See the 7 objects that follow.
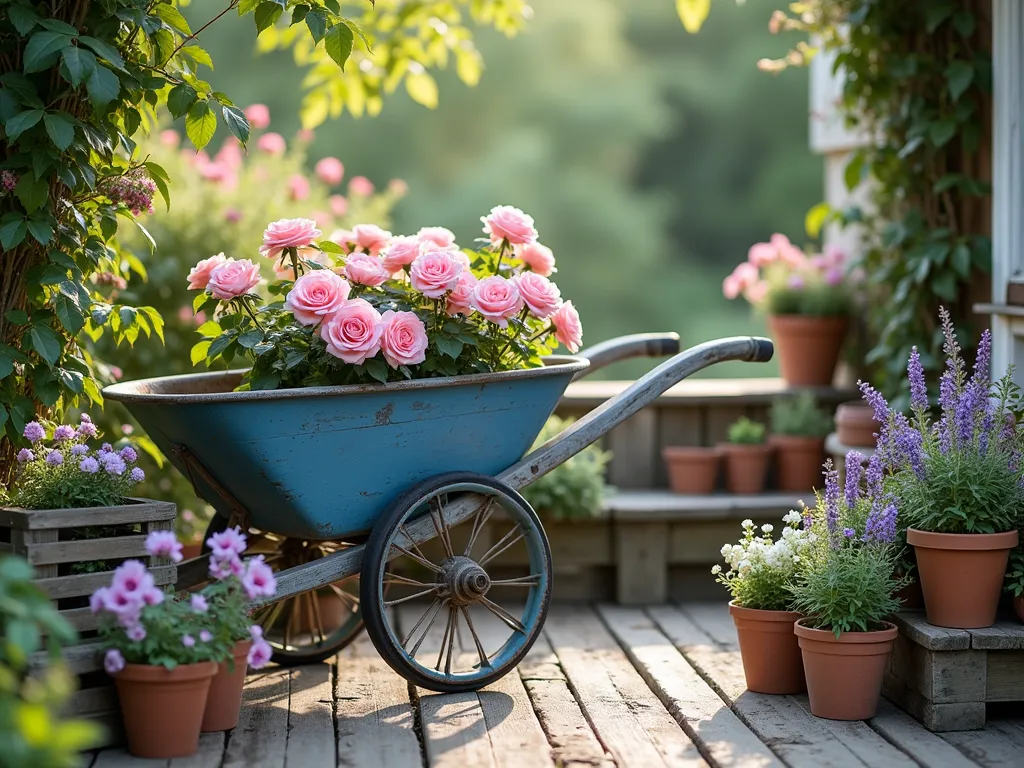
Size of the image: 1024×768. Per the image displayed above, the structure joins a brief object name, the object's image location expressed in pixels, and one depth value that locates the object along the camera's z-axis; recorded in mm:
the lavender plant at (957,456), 2648
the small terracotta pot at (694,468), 4191
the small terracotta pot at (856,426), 3830
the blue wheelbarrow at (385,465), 2543
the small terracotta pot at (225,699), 2523
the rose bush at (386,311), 2580
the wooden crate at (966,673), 2561
